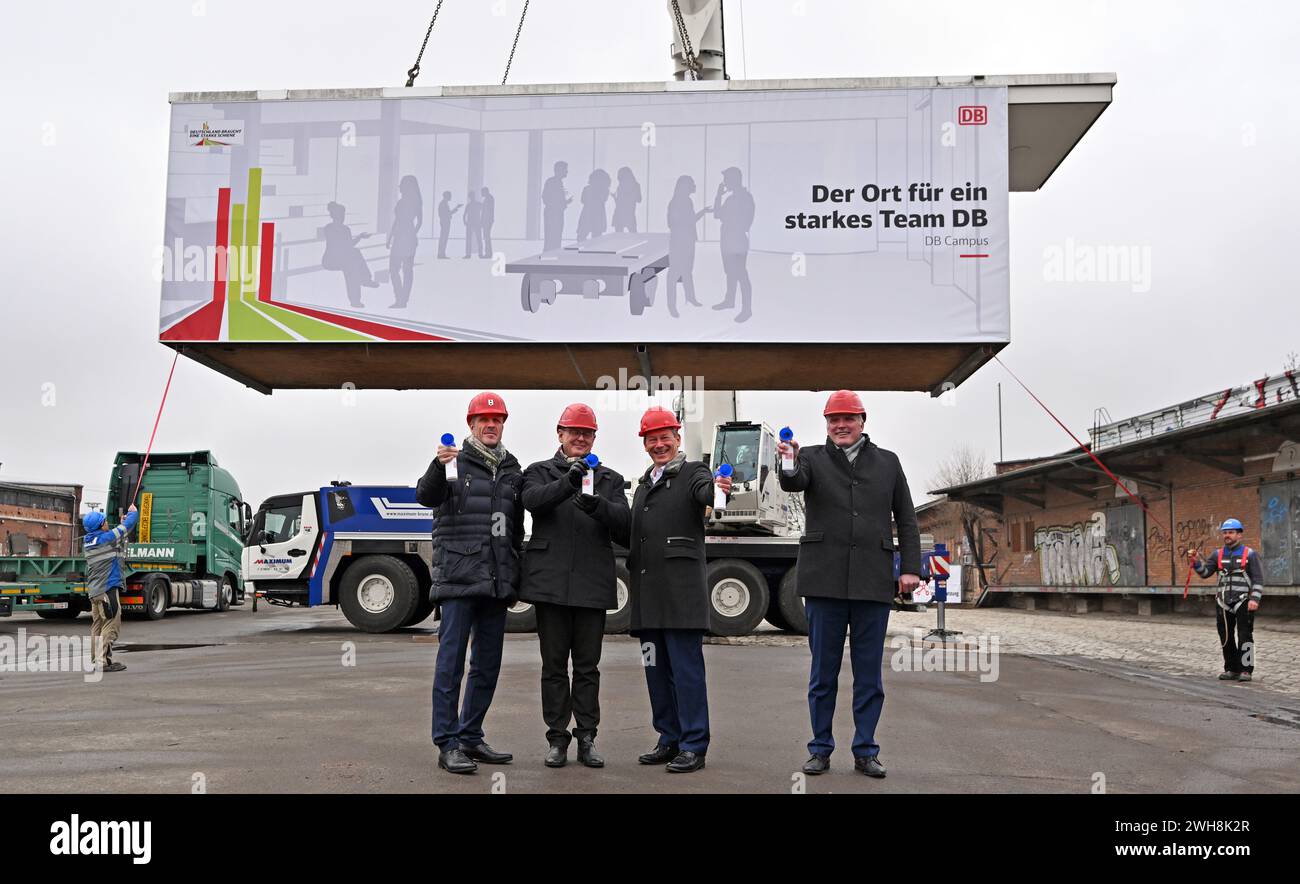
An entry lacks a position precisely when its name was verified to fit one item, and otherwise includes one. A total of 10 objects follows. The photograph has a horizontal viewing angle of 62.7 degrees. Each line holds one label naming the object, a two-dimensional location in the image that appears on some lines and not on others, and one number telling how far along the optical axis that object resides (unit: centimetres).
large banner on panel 1243
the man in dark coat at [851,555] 528
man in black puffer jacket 524
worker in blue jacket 1075
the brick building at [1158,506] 2120
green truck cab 2092
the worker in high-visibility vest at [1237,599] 1053
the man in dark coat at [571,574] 530
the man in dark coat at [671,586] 534
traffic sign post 1531
